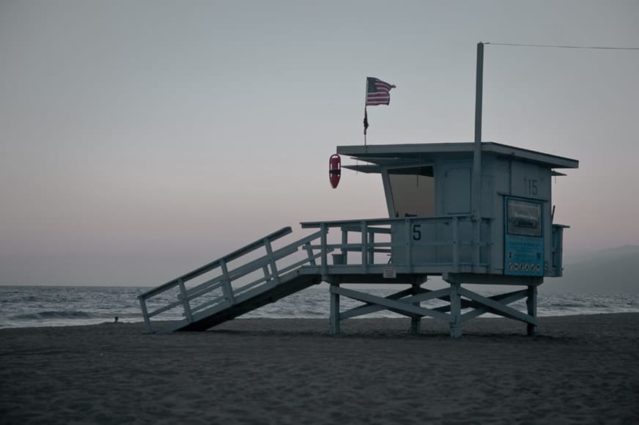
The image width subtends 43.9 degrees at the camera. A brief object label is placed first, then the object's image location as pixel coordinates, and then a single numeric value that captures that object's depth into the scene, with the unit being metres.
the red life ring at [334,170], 18.22
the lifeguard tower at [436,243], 16.26
